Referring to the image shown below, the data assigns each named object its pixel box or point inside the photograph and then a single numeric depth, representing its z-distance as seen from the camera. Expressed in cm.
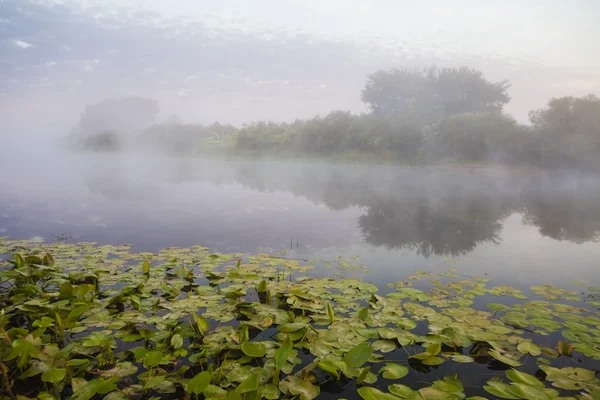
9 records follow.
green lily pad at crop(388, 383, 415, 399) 189
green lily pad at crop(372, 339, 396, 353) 244
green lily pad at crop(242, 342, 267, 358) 208
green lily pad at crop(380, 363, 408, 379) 212
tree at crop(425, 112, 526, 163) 1962
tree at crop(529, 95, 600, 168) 1794
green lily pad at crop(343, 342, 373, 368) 203
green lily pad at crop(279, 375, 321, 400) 189
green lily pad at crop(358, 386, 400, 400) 172
